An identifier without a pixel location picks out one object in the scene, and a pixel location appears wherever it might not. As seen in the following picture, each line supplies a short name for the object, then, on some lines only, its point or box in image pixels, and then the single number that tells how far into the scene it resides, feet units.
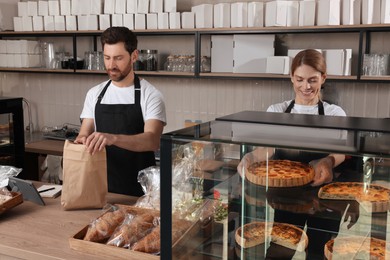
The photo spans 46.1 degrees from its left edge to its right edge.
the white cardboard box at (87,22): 14.08
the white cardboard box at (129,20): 13.48
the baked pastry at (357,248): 4.03
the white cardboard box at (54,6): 14.74
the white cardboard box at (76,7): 14.38
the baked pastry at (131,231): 4.99
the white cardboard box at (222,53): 12.61
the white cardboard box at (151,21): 13.21
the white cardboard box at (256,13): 11.94
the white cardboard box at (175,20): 12.92
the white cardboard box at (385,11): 10.56
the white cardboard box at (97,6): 14.02
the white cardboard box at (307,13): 11.32
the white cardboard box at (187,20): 12.74
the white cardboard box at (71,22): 14.47
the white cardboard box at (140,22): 13.33
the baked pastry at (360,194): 3.97
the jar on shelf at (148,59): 13.44
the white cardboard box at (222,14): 12.25
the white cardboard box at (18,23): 15.48
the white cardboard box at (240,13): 12.05
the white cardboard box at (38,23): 15.08
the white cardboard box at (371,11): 10.73
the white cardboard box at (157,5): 13.15
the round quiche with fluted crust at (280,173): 4.17
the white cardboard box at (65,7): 14.57
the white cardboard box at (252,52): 12.19
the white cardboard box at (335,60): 11.19
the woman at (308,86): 8.39
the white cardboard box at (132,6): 13.39
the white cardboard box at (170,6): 13.00
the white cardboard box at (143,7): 13.28
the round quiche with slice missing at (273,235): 4.41
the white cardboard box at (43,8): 14.96
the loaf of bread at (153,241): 4.57
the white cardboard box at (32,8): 15.15
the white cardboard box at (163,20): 13.08
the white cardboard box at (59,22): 14.67
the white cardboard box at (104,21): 13.83
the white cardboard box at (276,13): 11.59
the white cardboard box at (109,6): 13.73
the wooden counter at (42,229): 5.11
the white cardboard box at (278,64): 11.77
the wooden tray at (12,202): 6.06
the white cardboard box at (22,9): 15.33
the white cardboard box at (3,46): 15.56
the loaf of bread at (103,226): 5.14
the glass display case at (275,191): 3.96
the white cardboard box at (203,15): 12.49
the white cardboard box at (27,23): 15.28
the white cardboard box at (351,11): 10.93
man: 8.38
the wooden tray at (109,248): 4.61
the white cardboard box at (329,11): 11.03
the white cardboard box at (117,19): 13.64
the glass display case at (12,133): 10.98
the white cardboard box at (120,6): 13.56
